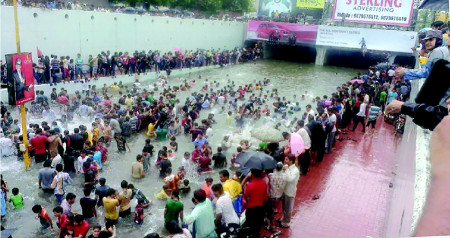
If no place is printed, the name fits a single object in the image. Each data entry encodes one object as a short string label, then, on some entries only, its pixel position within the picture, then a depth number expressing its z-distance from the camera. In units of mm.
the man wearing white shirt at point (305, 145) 9781
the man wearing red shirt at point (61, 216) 7523
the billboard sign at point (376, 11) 34000
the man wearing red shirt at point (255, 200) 6590
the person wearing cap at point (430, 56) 5246
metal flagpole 10174
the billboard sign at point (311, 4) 39750
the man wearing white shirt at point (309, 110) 14006
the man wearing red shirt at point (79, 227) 7230
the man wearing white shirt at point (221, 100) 19172
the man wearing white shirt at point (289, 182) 7180
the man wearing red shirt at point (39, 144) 11203
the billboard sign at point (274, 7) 40969
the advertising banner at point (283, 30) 37312
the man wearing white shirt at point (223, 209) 6262
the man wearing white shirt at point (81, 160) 10719
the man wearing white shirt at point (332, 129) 11719
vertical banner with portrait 9766
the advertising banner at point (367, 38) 33562
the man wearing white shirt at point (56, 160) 10094
